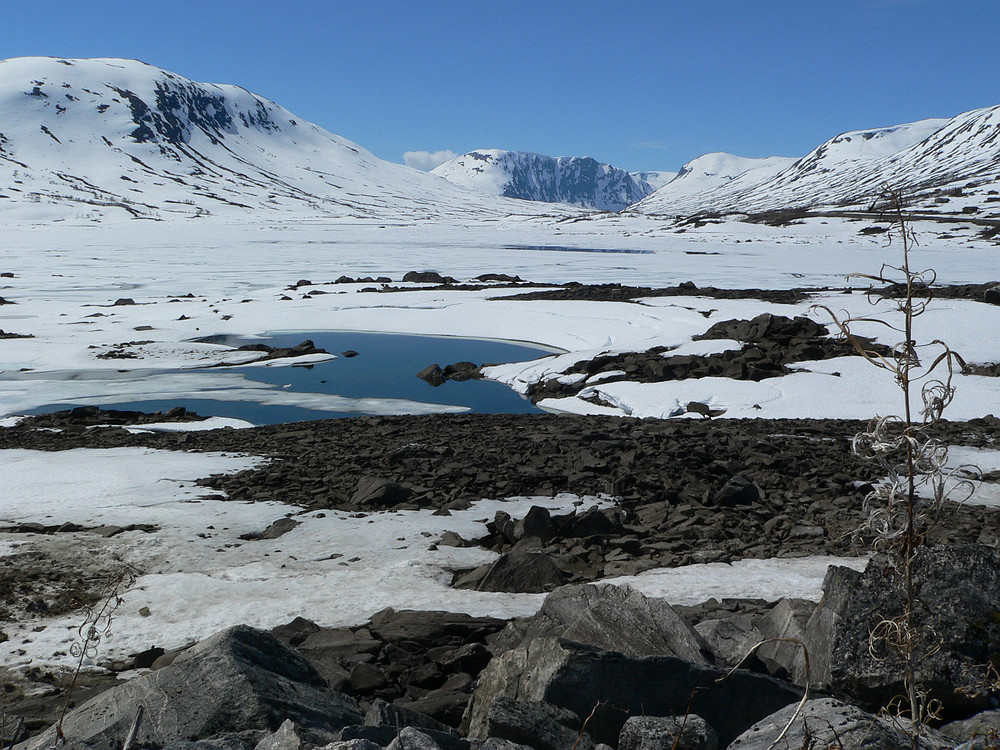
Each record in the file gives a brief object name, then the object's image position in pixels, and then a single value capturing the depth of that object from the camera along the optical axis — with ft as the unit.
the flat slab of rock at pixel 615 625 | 13.37
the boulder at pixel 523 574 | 20.44
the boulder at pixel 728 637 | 13.87
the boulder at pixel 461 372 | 66.64
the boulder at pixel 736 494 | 28.53
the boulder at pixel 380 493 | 29.19
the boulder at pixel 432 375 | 65.10
